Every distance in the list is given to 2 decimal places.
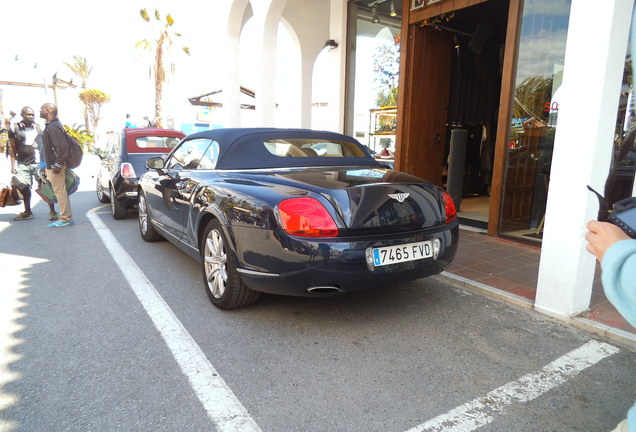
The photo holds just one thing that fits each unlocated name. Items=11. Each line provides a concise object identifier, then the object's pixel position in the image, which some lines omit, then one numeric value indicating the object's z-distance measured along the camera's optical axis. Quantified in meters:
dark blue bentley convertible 2.69
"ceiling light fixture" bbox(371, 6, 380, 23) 7.89
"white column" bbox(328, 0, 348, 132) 8.09
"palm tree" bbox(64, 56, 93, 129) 40.64
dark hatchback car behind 6.80
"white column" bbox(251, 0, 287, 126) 8.30
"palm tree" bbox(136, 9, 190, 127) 19.90
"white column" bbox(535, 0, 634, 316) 2.82
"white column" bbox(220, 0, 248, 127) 9.59
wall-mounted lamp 8.17
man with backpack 6.03
